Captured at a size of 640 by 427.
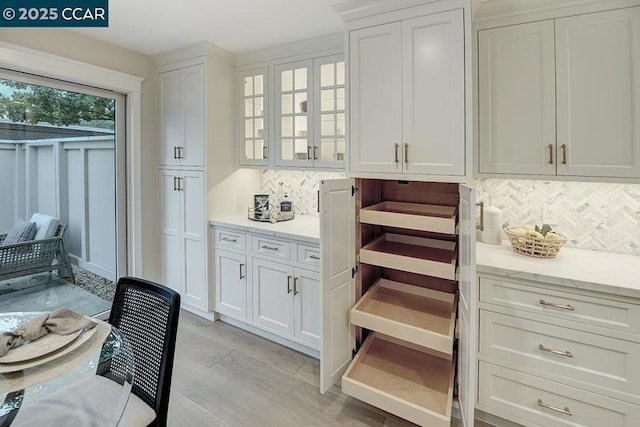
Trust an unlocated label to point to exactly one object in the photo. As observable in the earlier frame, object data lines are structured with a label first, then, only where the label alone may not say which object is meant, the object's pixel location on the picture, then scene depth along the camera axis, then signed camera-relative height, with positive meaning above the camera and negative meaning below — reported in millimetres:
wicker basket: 1892 -234
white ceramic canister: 2207 -123
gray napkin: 1280 -493
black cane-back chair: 1289 -525
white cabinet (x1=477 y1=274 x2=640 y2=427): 1545 -775
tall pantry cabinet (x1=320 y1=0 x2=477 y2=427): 1827 -81
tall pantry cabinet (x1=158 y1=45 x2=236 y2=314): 3010 +583
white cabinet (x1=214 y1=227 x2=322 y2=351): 2529 -630
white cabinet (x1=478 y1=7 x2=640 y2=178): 1743 +645
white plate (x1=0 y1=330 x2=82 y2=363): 1222 -537
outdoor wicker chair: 2637 -386
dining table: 1162 -641
